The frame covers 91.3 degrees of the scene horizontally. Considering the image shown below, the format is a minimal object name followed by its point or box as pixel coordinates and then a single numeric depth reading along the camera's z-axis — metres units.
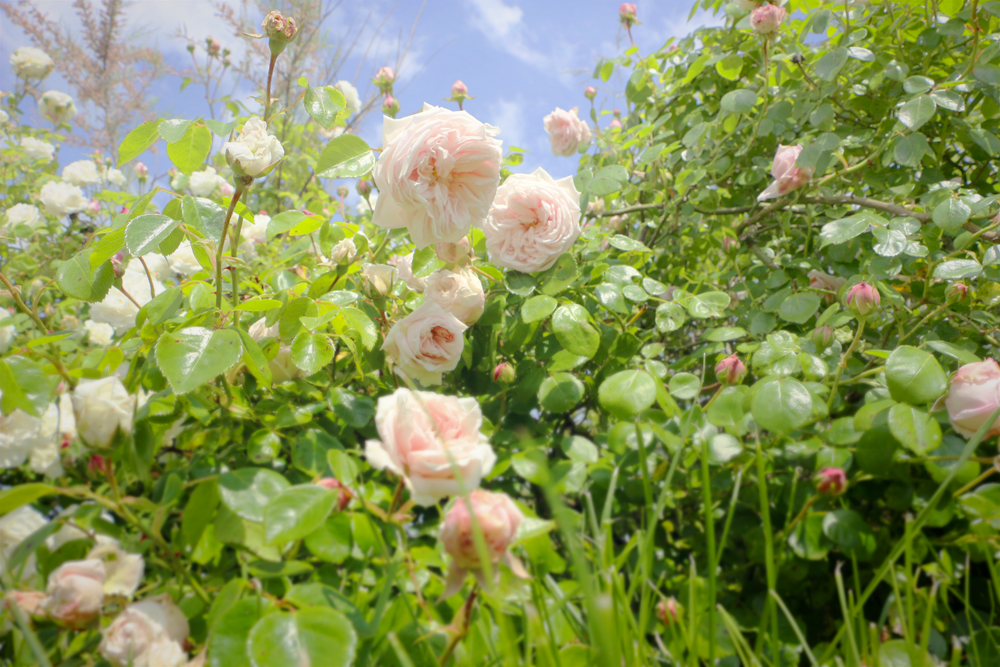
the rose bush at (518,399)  0.39
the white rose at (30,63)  2.41
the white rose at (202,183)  1.42
